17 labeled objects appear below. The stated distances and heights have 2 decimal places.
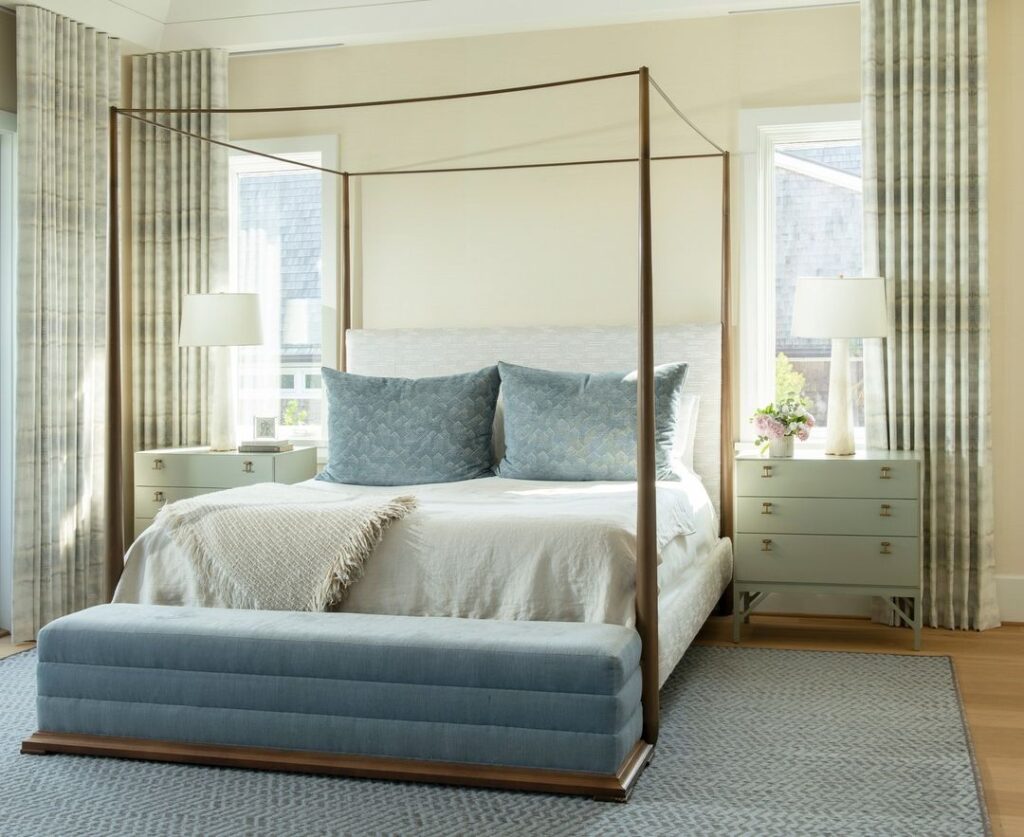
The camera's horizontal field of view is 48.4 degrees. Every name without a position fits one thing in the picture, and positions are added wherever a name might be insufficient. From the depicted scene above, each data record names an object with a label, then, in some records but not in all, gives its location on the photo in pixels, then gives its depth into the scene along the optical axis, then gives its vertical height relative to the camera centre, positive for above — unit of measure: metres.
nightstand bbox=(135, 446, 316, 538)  4.91 -0.27
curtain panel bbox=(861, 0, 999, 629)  4.57 +0.60
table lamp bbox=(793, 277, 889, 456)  4.41 +0.36
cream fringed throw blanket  3.28 -0.39
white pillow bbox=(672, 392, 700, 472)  4.70 -0.07
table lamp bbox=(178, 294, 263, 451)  4.99 +0.40
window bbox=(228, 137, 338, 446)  5.53 +0.66
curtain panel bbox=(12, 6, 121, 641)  4.60 +0.40
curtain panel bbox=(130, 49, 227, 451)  5.37 +0.82
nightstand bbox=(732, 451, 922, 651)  4.34 -0.44
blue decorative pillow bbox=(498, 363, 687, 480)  4.35 -0.05
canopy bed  2.89 -0.53
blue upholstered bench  2.83 -0.74
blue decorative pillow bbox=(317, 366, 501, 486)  4.46 -0.07
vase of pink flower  4.46 -0.05
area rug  2.66 -0.96
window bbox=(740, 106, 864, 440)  4.96 +0.77
